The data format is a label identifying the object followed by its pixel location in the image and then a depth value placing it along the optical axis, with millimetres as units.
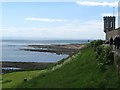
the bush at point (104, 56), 12818
